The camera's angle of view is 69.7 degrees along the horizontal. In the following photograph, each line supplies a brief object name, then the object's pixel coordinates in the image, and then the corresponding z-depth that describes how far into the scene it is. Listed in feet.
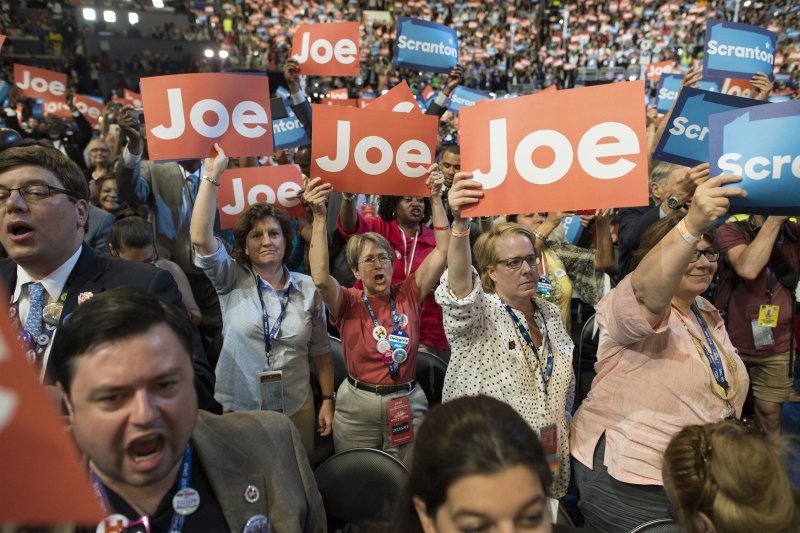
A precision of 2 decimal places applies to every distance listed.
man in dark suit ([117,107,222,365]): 12.03
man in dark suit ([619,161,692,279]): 10.84
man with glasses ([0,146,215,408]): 5.51
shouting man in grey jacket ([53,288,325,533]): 3.77
